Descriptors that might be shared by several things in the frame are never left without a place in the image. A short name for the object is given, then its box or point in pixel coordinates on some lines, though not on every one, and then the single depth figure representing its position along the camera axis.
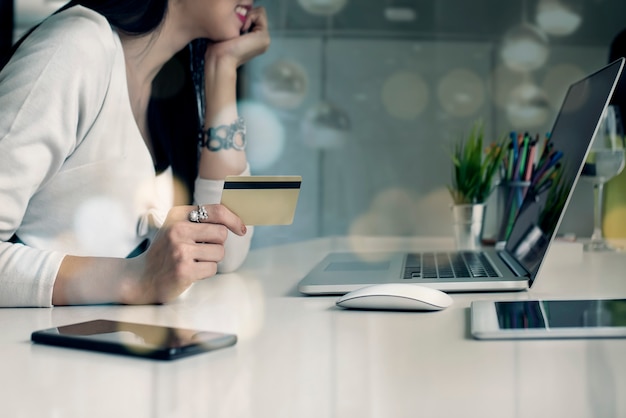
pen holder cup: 1.74
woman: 0.93
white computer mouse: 0.83
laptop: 1.01
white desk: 0.47
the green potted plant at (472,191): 1.72
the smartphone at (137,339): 0.60
